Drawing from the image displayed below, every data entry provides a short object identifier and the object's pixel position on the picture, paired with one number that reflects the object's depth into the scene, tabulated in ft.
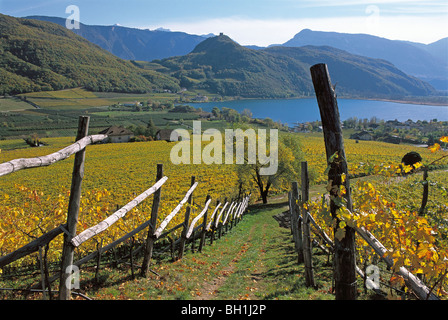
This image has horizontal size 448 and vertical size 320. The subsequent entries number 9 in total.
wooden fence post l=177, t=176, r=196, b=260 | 26.89
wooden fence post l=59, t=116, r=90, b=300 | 11.87
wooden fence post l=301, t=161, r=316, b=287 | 19.94
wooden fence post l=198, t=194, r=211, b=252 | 33.68
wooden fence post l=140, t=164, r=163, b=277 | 19.88
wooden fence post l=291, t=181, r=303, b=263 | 25.90
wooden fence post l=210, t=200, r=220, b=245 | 39.07
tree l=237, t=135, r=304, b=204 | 87.66
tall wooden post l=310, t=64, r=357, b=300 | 11.40
